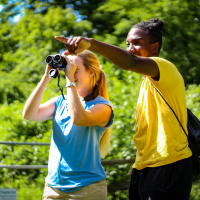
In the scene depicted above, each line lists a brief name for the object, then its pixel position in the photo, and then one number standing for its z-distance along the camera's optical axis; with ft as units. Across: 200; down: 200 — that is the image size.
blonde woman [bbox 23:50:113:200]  16.85
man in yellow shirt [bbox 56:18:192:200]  16.05
